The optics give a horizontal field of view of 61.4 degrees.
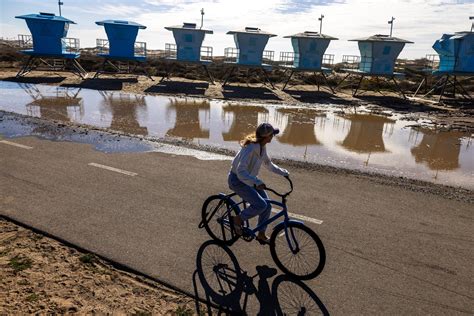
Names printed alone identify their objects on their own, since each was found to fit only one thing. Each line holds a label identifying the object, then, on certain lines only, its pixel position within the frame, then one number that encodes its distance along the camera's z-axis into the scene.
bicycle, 4.57
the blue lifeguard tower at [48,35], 24.89
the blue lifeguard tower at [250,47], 25.45
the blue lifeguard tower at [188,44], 25.45
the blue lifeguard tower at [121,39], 26.06
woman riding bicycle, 4.62
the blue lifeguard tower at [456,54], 23.88
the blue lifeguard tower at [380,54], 24.92
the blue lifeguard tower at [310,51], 25.66
